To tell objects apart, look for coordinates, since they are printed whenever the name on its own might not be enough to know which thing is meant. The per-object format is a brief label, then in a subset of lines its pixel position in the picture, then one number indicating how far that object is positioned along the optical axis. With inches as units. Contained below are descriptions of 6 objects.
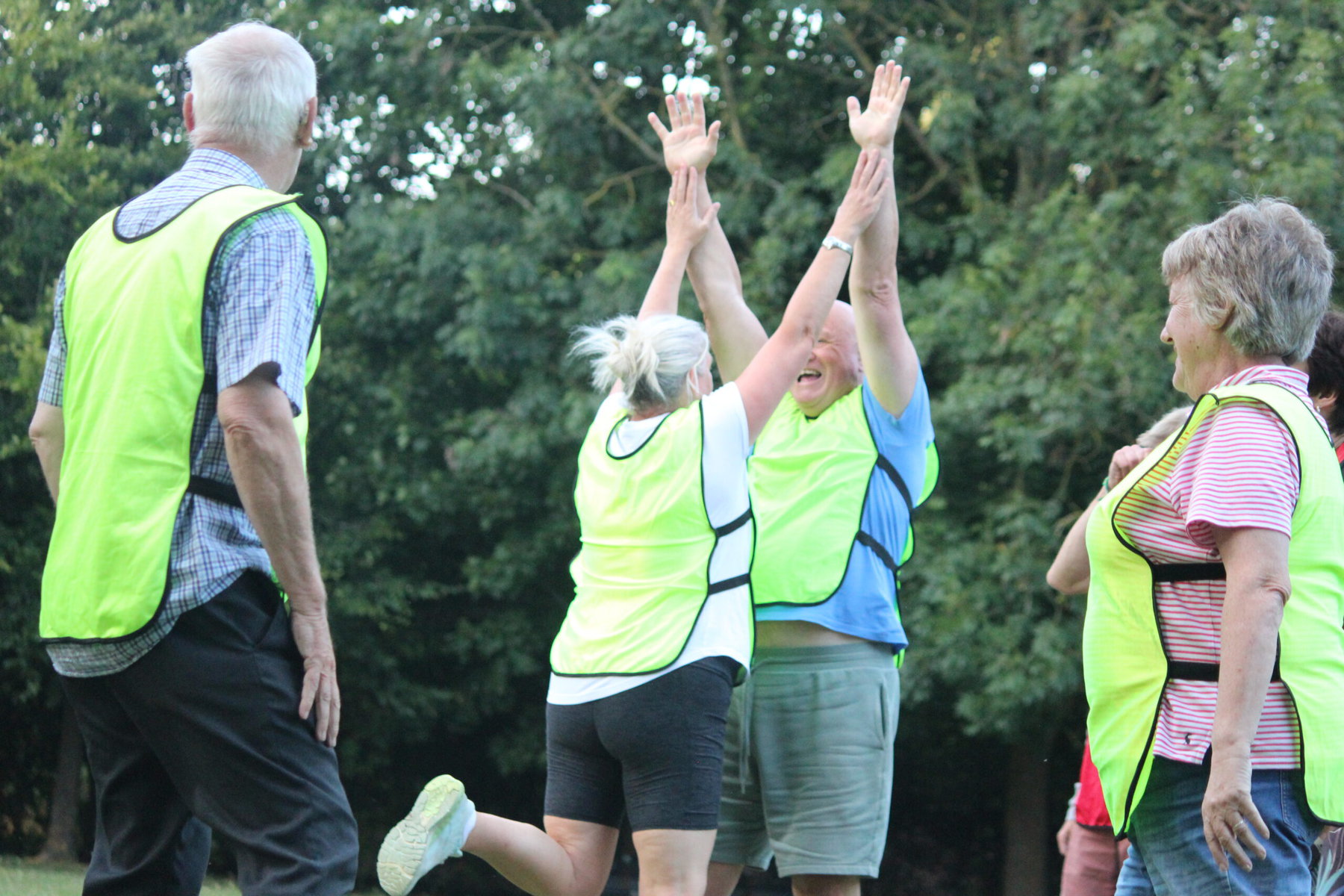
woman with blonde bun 235.8
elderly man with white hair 175.8
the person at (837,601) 269.6
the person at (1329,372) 230.8
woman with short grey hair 167.5
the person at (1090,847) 339.6
